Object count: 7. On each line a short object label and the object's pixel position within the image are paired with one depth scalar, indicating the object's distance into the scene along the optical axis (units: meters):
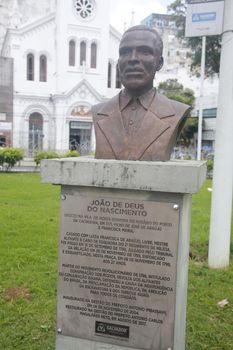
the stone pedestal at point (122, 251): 2.70
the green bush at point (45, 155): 16.77
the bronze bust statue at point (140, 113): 2.88
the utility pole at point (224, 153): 4.73
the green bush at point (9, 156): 16.06
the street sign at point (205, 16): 4.89
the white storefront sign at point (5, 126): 27.36
